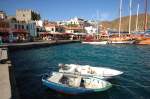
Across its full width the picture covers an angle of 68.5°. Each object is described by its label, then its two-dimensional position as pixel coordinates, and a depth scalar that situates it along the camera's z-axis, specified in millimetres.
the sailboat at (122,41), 42168
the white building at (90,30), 75328
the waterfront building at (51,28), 54963
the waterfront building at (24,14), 55568
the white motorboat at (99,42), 42739
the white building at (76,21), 80781
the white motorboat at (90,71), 10686
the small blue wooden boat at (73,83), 8502
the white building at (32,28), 42023
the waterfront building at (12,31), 32029
